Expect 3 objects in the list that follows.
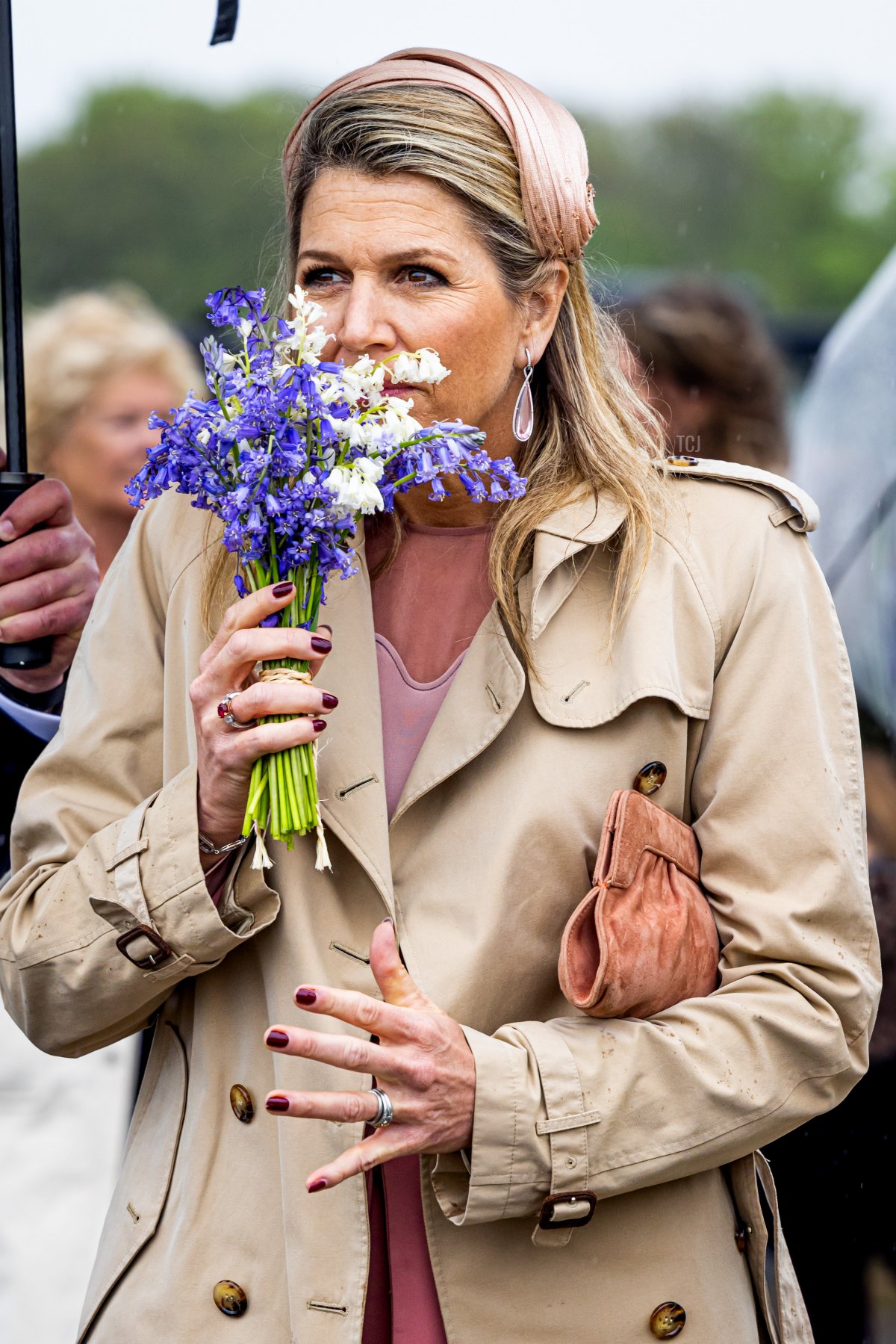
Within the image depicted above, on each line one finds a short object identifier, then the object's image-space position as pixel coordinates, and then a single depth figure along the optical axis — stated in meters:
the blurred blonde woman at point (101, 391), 8.40
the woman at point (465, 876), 3.60
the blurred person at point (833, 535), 7.32
